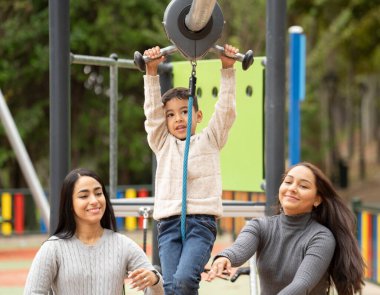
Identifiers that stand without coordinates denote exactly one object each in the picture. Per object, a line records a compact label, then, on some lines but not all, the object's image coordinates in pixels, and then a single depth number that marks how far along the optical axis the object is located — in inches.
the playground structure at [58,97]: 412.4
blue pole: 826.7
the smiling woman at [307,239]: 311.4
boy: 333.8
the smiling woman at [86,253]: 295.0
